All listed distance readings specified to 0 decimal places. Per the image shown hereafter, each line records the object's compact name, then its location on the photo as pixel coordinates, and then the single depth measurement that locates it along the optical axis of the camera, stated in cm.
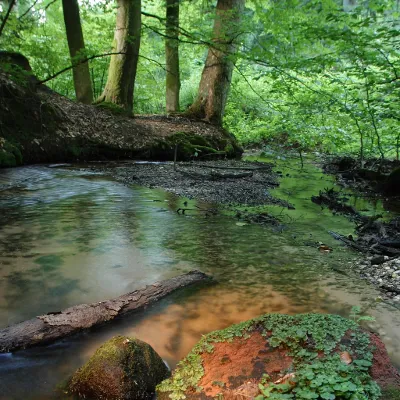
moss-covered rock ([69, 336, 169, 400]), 209
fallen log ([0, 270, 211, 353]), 245
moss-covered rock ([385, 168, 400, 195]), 915
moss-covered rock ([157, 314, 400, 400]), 194
